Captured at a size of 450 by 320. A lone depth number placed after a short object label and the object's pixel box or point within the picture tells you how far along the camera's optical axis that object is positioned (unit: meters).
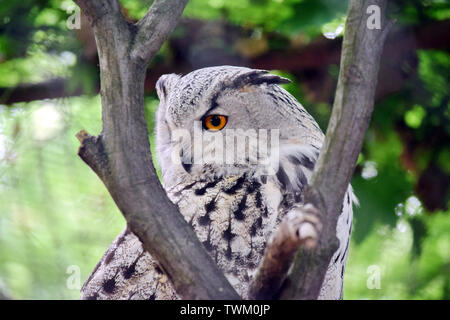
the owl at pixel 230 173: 2.08
